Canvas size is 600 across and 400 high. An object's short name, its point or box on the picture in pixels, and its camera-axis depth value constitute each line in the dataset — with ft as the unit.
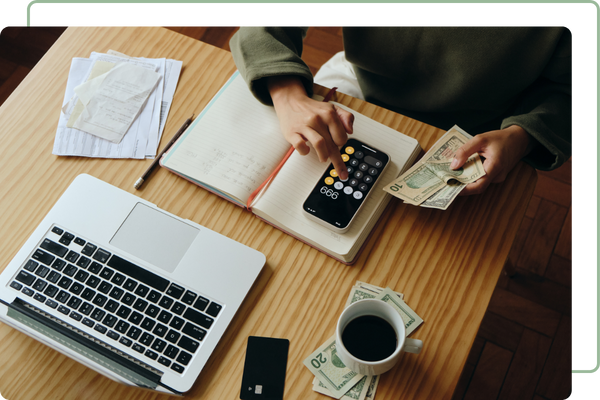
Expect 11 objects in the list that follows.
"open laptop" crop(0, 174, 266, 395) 2.10
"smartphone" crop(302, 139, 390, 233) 2.33
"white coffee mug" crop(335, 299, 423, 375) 1.85
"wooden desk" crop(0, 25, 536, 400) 2.12
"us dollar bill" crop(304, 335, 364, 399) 2.06
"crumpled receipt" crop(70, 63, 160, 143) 2.74
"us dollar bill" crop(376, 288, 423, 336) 2.18
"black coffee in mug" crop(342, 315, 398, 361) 1.97
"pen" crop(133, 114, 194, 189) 2.57
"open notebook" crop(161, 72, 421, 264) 2.37
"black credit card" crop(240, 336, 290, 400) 2.09
